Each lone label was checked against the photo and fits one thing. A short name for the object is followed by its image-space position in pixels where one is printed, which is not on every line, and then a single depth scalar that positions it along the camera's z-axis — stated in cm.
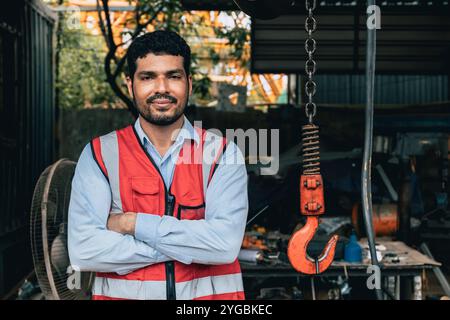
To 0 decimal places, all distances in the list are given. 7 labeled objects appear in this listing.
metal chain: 226
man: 239
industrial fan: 326
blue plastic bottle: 465
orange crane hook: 226
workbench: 456
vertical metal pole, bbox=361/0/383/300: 227
